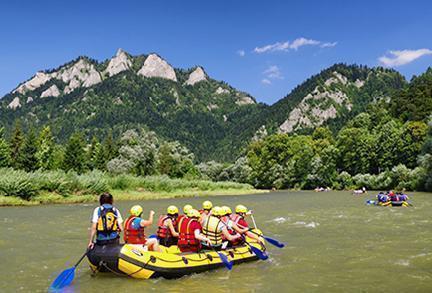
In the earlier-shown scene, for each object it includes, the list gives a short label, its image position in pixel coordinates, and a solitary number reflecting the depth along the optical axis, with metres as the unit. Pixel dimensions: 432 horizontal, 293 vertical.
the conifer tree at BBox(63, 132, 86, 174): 60.47
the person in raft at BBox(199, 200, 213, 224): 13.01
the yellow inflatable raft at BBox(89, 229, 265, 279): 9.78
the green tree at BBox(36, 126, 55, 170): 58.41
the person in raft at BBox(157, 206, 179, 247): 11.69
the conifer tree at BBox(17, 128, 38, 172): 53.41
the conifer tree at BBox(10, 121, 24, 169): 56.76
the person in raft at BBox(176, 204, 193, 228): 11.69
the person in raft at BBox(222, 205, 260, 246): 12.35
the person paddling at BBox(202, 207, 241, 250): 11.76
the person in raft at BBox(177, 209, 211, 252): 11.31
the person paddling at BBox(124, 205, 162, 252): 10.75
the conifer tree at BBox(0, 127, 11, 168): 52.19
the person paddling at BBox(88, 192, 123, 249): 9.67
